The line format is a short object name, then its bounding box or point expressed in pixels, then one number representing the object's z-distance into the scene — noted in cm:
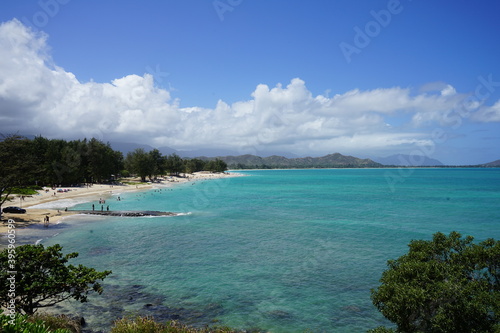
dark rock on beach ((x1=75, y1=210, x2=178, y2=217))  6456
